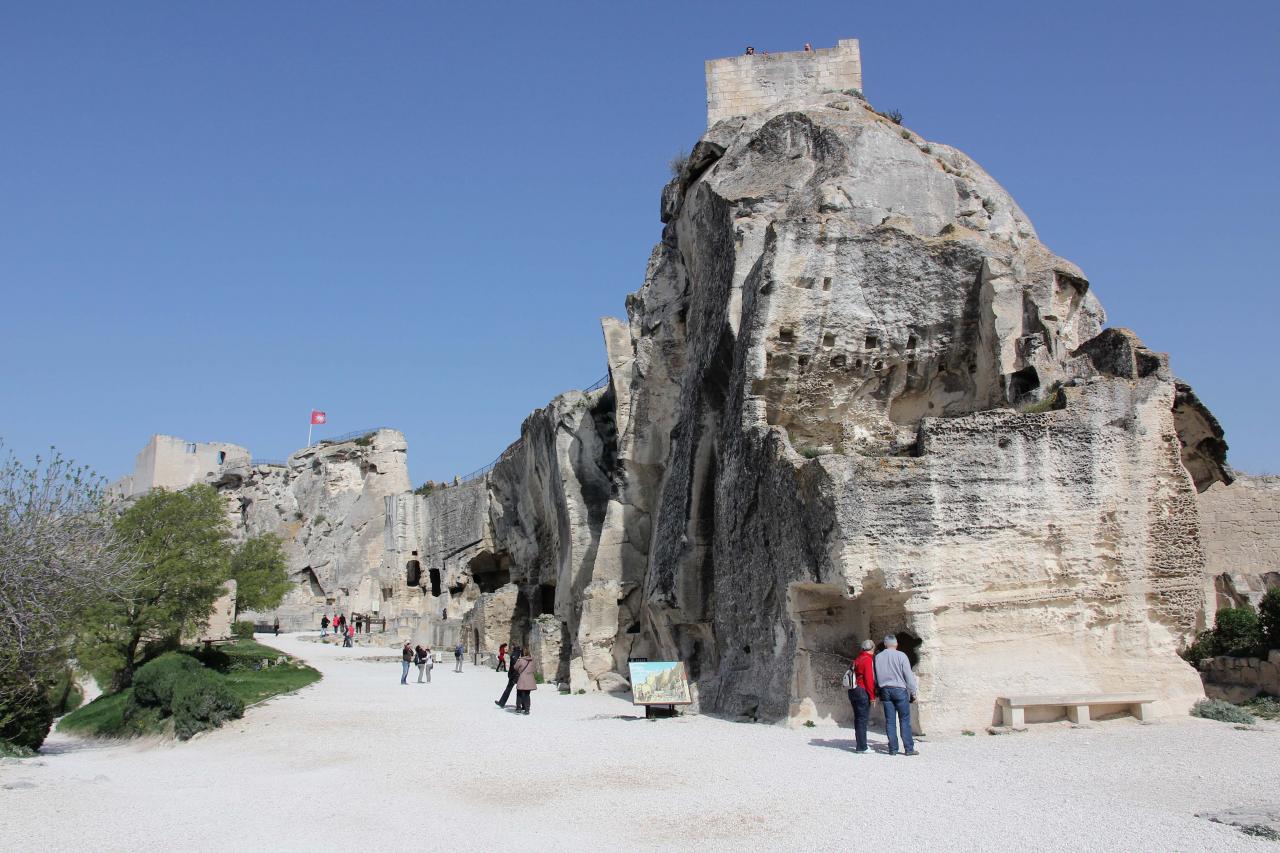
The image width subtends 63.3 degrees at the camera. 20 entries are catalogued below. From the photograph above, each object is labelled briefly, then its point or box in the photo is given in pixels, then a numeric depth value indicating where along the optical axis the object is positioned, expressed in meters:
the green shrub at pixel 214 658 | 23.69
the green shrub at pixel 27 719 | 13.21
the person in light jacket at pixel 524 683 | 16.42
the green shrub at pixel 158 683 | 15.56
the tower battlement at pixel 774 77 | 22.34
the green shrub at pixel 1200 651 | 14.62
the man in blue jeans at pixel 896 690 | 9.91
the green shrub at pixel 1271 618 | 13.54
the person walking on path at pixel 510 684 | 17.33
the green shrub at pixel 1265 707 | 11.80
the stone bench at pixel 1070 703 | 10.98
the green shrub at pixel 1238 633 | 14.09
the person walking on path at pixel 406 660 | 23.14
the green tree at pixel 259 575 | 31.88
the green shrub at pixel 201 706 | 14.91
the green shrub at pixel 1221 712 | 11.24
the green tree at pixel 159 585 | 18.78
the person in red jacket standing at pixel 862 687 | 10.14
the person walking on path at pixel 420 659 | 23.86
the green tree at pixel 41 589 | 13.25
